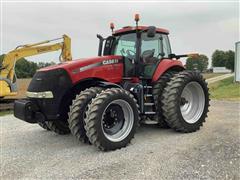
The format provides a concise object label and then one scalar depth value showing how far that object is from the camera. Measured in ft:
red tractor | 12.37
